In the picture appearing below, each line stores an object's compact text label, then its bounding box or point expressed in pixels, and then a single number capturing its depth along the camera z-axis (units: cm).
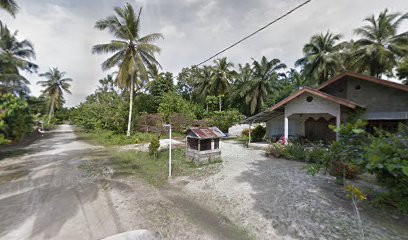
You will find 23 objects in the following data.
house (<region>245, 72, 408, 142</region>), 968
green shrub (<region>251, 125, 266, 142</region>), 1603
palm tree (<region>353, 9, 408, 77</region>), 1752
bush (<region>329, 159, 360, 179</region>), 617
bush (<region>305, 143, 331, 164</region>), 840
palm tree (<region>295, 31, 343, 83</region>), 2136
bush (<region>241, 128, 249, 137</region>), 1793
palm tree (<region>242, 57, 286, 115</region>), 2469
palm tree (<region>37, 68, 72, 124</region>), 3375
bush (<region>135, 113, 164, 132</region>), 1914
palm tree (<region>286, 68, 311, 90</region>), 2945
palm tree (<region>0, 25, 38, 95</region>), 1329
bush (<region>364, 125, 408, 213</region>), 271
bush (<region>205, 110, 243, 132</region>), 2111
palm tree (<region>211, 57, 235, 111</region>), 2808
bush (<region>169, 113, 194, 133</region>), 1883
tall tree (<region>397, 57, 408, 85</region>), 1579
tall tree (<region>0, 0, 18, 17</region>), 1140
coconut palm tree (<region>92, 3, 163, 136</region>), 1514
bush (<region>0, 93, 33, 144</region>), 640
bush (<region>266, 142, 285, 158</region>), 982
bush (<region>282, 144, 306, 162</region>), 905
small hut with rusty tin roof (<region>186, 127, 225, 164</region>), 826
